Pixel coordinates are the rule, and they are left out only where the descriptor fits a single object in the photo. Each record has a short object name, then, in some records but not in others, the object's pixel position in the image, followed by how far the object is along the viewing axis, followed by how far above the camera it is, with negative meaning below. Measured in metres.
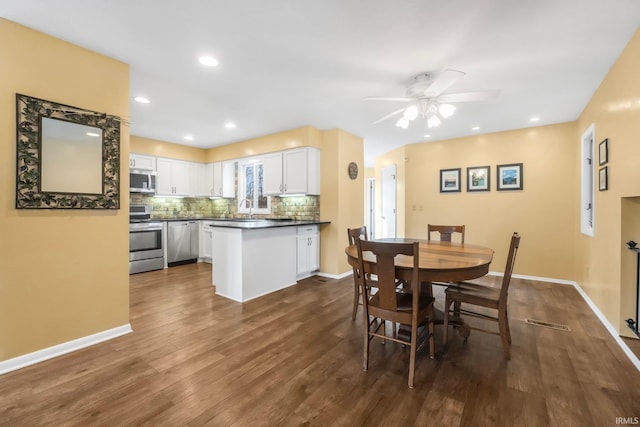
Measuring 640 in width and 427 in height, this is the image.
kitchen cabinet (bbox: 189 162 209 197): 6.13 +0.75
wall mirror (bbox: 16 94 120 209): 2.07 +0.46
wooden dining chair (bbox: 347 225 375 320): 2.72 -0.71
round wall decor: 4.93 +0.78
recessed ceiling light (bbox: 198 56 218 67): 2.50 +1.41
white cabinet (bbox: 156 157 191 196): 5.54 +0.73
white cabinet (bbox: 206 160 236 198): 5.96 +0.73
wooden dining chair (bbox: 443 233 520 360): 2.16 -0.71
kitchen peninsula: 3.51 -0.64
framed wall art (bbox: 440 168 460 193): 5.17 +0.62
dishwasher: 5.34 -0.61
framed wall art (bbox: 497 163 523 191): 4.61 +0.62
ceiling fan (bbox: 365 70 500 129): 2.44 +1.08
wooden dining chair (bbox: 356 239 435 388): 1.85 -0.65
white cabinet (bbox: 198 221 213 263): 5.74 -0.63
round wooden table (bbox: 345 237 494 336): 1.92 -0.38
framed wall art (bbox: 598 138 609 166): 2.76 +0.64
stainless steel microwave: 5.08 +0.60
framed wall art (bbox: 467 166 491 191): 4.88 +0.63
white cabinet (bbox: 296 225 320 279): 4.41 -0.63
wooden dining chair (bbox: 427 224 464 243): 3.41 -0.22
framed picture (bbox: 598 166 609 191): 2.75 +0.36
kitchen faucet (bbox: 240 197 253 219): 5.77 +0.17
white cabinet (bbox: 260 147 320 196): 4.62 +0.72
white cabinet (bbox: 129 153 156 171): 5.13 +0.98
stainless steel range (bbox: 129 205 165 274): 4.77 -0.52
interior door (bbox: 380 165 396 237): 6.48 +0.29
